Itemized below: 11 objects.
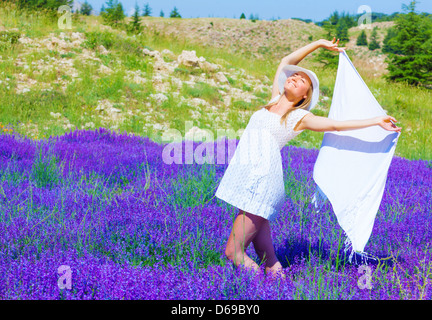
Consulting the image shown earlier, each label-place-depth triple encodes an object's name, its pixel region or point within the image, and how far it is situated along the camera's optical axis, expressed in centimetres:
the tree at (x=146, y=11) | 4184
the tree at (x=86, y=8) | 2284
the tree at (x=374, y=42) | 5269
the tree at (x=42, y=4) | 1599
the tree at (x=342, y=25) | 3742
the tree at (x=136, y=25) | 1875
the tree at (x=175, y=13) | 3891
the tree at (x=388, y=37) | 4467
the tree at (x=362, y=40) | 5588
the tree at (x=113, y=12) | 2022
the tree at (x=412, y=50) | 1775
